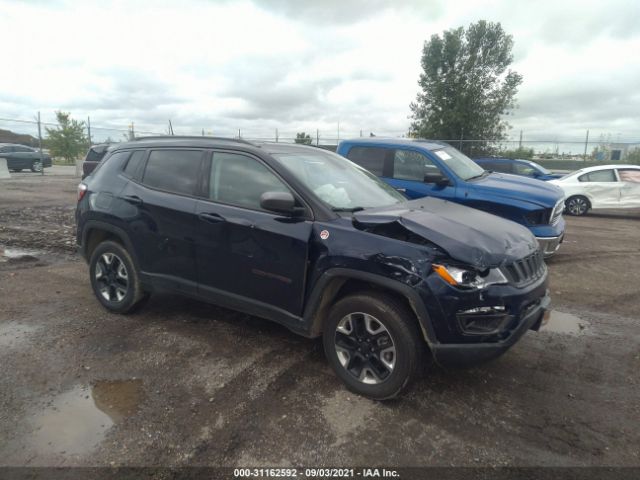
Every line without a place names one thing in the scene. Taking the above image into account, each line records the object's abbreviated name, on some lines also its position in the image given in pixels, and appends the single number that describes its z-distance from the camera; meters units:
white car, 11.61
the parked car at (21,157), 22.52
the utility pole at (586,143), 21.19
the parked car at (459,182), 5.94
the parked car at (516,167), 14.09
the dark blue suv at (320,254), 2.73
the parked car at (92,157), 13.89
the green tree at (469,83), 25.33
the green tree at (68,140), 29.61
